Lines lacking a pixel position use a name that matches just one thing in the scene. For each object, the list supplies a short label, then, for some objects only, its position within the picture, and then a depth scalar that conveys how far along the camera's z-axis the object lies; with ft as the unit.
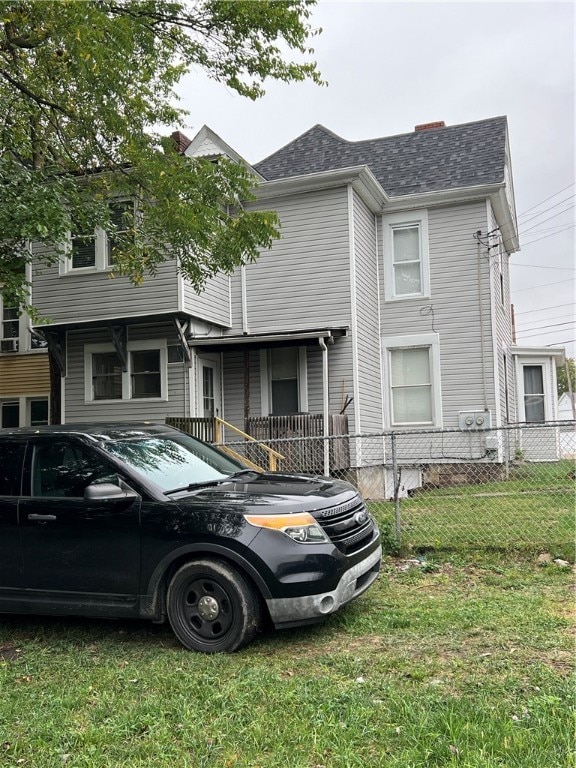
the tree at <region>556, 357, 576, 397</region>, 242.37
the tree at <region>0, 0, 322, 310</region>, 29.60
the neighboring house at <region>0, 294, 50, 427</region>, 56.13
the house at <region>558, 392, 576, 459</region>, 137.71
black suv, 14.52
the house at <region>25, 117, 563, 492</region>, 44.60
